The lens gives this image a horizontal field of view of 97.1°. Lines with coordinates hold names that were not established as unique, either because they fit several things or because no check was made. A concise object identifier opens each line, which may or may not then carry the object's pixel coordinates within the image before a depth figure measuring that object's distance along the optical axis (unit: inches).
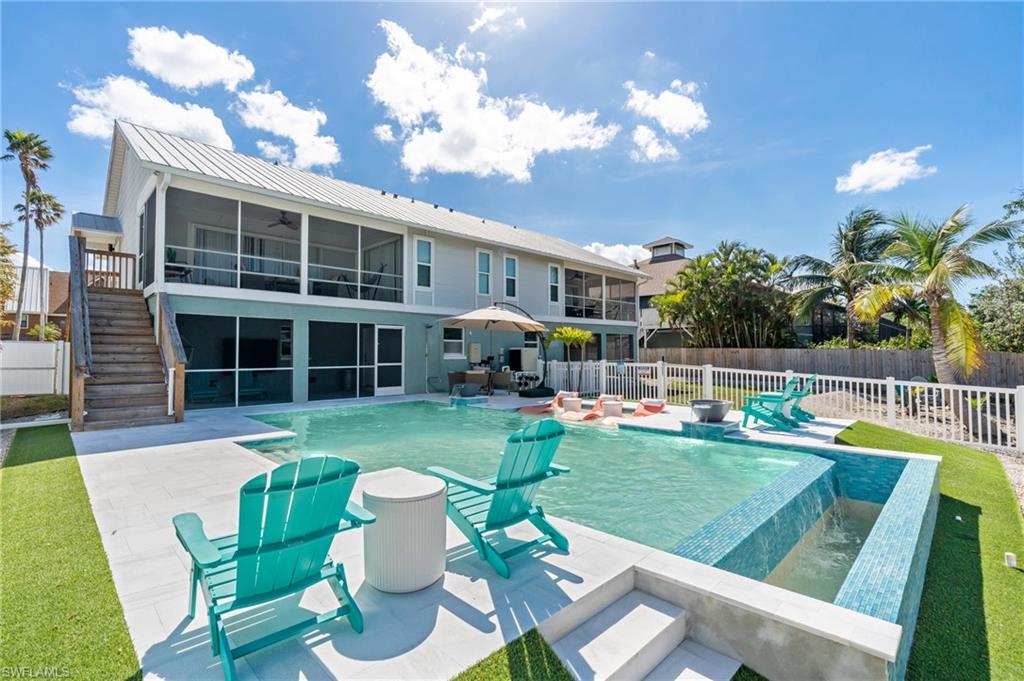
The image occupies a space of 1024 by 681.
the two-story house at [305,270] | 464.1
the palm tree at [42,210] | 1016.9
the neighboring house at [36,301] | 935.0
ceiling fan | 564.8
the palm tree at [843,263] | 885.2
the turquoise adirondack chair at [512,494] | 124.7
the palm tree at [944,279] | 430.6
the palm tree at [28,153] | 898.9
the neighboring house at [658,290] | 1219.2
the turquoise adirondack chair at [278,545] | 83.6
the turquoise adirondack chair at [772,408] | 340.8
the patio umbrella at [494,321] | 524.1
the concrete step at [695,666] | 95.1
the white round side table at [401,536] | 107.6
